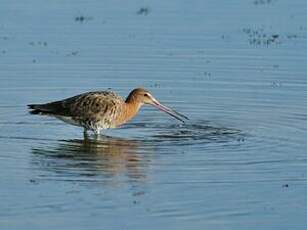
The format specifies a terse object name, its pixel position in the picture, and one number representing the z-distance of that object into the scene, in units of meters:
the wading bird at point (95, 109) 16.23
